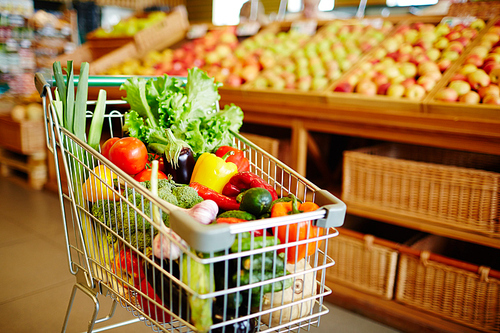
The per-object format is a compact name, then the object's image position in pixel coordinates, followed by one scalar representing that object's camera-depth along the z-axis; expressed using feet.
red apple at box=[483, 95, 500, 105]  5.60
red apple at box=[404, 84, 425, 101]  6.38
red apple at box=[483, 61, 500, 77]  6.30
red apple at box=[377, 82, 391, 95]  6.79
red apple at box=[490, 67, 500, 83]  6.17
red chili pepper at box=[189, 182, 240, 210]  3.46
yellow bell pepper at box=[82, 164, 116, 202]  3.37
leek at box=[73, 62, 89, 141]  3.57
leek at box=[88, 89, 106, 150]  3.90
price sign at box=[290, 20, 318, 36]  10.20
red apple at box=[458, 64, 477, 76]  6.43
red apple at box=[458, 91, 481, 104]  5.82
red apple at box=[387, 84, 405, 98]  6.53
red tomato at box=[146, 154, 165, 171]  3.99
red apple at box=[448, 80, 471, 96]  6.07
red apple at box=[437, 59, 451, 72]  7.13
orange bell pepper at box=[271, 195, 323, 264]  2.68
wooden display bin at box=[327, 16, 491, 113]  6.13
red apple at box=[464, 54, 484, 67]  6.60
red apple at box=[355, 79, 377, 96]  6.88
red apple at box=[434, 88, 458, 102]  5.99
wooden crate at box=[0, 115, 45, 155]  11.83
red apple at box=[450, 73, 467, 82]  6.34
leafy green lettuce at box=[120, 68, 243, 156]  4.15
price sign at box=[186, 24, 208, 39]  12.03
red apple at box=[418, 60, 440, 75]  7.01
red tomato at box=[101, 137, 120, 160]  3.87
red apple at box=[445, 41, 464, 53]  7.33
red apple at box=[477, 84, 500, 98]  5.76
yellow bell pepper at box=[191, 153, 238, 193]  3.68
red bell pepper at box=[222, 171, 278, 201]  3.48
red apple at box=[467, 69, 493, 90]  6.13
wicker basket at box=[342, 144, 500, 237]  5.68
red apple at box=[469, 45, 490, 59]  6.77
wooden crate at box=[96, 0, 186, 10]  20.80
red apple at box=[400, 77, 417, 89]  6.61
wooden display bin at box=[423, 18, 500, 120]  5.44
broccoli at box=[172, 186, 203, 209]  3.16
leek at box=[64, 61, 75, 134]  3.53
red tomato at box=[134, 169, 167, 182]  3.74
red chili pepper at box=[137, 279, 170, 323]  2.82
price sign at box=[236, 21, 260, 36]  11.20
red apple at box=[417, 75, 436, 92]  6.59
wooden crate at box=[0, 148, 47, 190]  12.45
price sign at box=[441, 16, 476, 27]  8.05
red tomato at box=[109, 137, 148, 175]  3.62
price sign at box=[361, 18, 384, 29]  9.12
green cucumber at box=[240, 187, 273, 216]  2.92
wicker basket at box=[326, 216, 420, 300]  6.56
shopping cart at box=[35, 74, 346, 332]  2.39
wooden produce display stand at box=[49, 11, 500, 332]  5.63
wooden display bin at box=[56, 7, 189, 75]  11.31
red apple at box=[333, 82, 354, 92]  7.06
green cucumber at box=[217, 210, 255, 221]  2.87
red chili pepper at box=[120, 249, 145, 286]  2.95
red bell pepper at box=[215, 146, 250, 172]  3.98
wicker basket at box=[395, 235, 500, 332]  5.76
